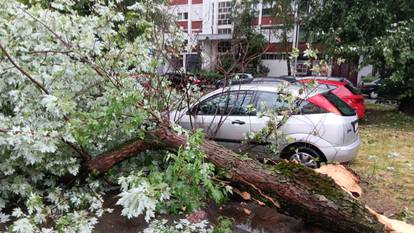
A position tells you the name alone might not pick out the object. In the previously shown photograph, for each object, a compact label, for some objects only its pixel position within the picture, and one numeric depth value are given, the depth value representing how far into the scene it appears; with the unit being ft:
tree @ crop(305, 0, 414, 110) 35.29
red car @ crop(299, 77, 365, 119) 33.60
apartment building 90.44
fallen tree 11.79
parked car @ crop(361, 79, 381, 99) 69.32
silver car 19.97
